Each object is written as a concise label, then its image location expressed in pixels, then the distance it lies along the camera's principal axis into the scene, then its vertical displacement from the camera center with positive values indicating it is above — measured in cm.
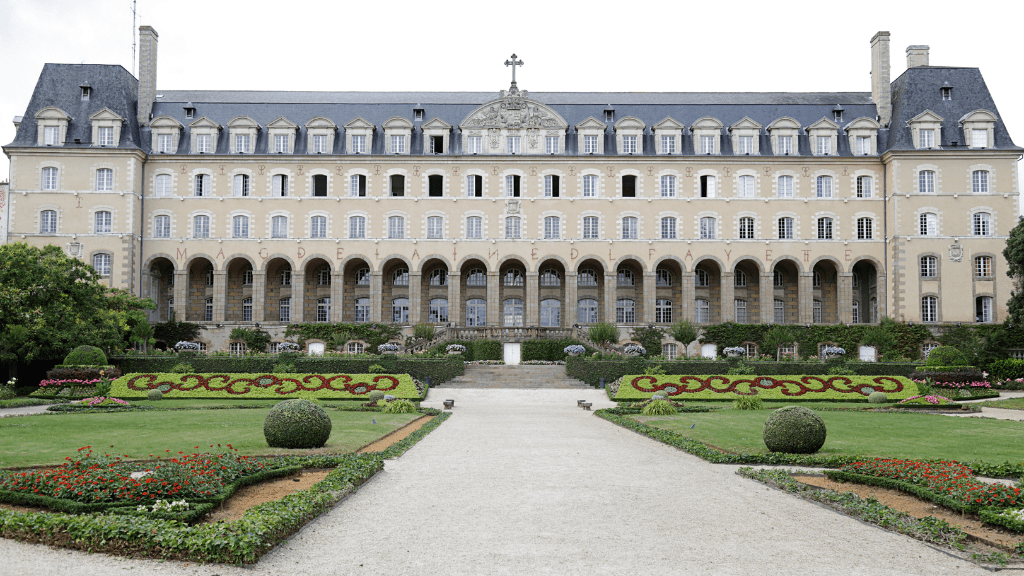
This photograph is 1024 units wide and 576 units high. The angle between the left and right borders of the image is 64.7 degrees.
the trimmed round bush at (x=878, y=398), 2688 -247
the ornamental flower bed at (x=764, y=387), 2869 -234
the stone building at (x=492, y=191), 4662 +782
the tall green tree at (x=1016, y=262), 3844 +297
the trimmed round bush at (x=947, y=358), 3162 -134
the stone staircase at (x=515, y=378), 3359 -237
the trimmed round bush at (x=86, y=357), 2945 -124
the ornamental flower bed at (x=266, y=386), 2823 -224
